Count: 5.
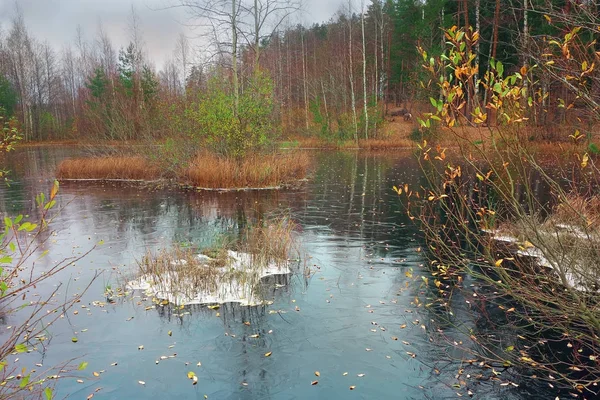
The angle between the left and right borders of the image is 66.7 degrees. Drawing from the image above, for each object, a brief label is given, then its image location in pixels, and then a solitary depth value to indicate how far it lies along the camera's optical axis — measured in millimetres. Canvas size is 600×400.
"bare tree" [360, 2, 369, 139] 34156
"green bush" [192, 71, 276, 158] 16875
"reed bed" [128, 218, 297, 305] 7004
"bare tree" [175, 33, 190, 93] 51156
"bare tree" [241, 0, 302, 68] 18641
